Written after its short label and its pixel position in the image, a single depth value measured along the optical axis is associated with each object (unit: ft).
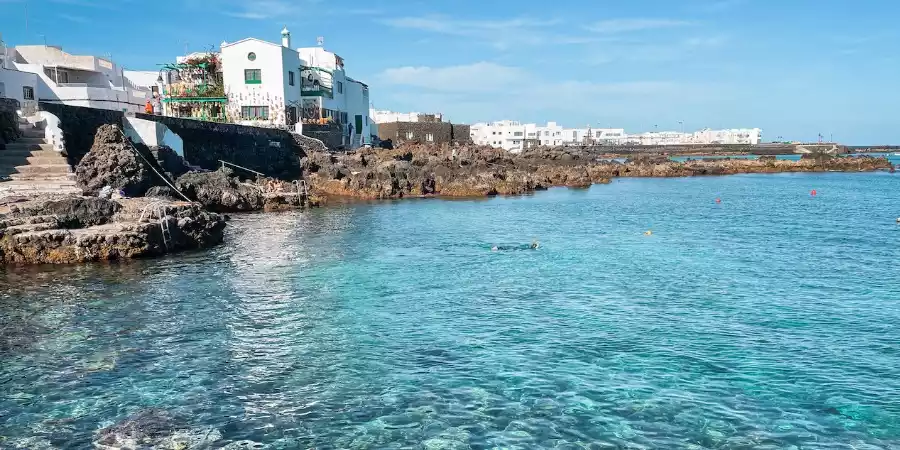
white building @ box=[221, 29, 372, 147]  205.87
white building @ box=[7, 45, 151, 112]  149.93
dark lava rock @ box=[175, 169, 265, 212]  126.93
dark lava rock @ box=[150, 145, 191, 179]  128.67
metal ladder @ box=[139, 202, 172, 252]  83.10
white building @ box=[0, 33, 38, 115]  130.31
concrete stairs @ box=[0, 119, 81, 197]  90.39
